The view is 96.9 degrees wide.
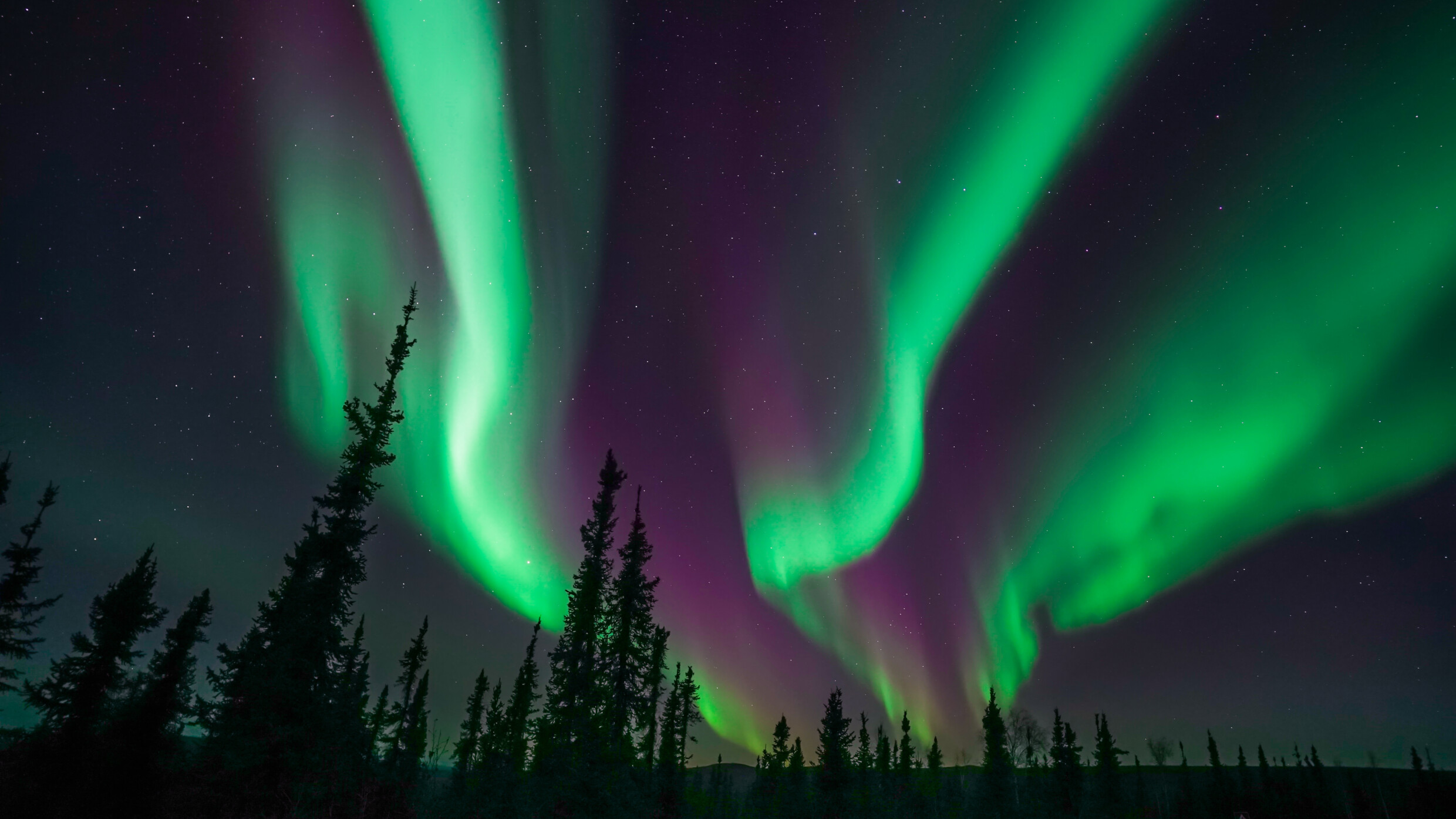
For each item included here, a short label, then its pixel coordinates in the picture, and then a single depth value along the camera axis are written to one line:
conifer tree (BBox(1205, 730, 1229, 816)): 84.56
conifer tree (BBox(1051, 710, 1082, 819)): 69.56
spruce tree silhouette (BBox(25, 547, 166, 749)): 28.39
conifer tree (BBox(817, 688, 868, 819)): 46.97
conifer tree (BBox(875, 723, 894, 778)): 90.86
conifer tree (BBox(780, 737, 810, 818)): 51.16
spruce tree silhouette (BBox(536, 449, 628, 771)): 27.53
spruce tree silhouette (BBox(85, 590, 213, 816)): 25.78
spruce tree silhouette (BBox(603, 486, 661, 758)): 32.16
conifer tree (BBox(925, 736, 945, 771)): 108.19
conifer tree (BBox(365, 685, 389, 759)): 48.44
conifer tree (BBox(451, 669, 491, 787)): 59.84
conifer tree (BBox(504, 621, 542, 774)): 55.34
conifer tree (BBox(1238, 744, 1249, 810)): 79.69
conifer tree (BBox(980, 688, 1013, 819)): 67.44
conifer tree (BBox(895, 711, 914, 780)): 95.12
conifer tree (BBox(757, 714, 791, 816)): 60.84
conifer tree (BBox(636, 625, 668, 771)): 33.69
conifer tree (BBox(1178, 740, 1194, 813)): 87.88
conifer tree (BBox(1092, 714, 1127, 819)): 76.00
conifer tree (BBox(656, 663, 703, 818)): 54.59
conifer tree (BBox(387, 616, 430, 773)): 51.38
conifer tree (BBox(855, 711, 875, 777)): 75.81
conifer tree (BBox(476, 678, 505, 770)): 45.97
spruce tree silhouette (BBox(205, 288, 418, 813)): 19.80
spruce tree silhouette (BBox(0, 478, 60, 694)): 25.11
